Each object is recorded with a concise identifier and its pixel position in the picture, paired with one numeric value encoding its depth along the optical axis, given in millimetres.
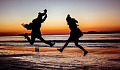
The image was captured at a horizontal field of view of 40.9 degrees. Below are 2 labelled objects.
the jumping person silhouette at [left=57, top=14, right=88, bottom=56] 10117
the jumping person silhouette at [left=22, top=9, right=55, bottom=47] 11172
